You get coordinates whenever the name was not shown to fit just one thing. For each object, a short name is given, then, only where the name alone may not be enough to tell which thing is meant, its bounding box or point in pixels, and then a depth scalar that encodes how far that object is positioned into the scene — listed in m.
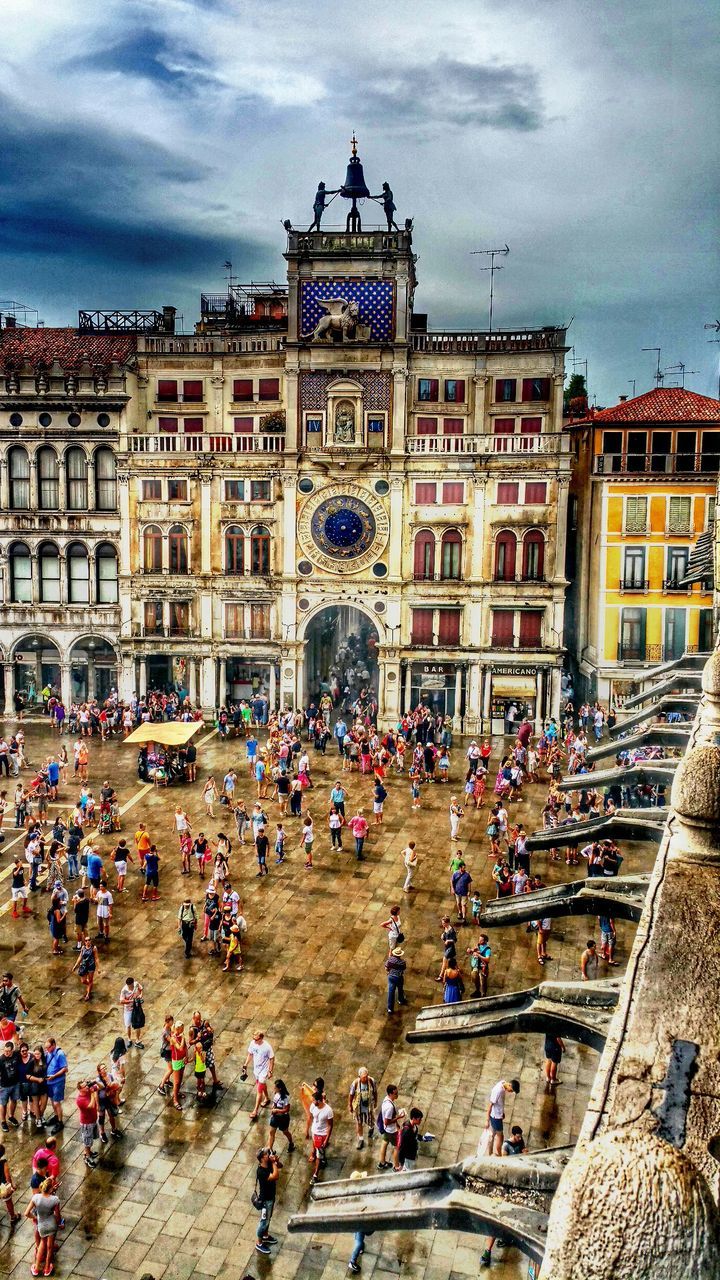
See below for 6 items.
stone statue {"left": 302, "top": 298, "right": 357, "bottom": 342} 48.09
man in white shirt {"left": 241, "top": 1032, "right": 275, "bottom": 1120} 17.91
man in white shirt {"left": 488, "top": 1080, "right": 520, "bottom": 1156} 16.17
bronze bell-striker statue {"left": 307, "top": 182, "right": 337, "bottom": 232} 49.83
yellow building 45.66
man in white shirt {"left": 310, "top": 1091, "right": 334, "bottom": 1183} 16.48
